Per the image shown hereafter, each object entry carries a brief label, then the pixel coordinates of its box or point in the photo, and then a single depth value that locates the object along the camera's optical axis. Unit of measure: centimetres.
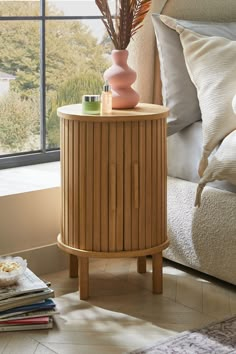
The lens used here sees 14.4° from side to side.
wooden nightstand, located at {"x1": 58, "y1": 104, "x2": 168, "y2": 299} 329
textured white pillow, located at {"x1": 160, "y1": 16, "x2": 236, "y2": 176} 345
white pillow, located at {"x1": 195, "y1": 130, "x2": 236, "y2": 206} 326
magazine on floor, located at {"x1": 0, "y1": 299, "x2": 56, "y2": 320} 313
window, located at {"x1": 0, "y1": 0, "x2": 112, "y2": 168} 393
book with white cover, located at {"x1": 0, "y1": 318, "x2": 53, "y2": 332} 309
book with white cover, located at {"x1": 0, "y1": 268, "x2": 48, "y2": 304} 318
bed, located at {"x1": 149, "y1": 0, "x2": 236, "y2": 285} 347
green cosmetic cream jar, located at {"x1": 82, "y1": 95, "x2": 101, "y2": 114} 330
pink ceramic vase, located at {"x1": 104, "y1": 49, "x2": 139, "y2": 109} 346
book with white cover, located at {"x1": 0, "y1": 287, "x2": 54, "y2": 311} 314
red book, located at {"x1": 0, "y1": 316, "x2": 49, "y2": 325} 311
